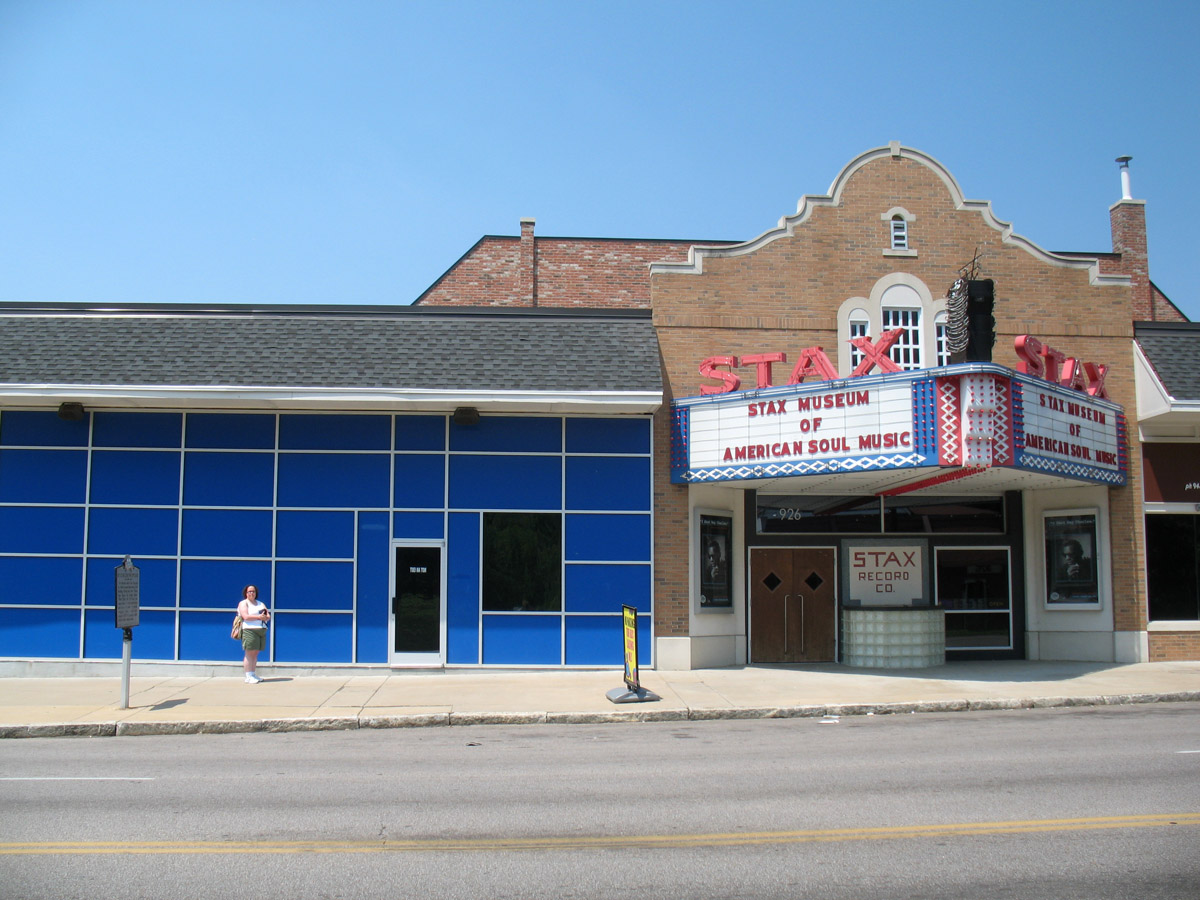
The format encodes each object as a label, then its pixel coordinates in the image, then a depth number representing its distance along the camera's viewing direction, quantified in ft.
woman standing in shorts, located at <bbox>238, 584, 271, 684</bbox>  47.78
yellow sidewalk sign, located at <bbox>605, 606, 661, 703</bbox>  42.96
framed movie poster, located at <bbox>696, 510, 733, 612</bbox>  54.80
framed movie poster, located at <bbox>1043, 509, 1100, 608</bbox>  57.52
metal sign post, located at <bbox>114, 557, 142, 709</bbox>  40.93
